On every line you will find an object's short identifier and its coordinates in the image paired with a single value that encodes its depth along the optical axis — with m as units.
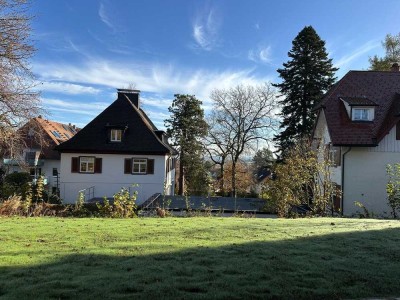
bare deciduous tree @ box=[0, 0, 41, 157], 14.61
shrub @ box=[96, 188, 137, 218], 12.61
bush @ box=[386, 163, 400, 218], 16.70
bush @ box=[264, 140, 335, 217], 16.19
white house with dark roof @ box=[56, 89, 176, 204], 31.94
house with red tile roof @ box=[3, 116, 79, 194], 45.34
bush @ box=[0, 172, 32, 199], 30.34
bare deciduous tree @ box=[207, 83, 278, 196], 44.06
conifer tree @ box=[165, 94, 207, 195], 48.03
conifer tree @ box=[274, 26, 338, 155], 35.38
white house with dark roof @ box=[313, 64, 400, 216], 24.36
